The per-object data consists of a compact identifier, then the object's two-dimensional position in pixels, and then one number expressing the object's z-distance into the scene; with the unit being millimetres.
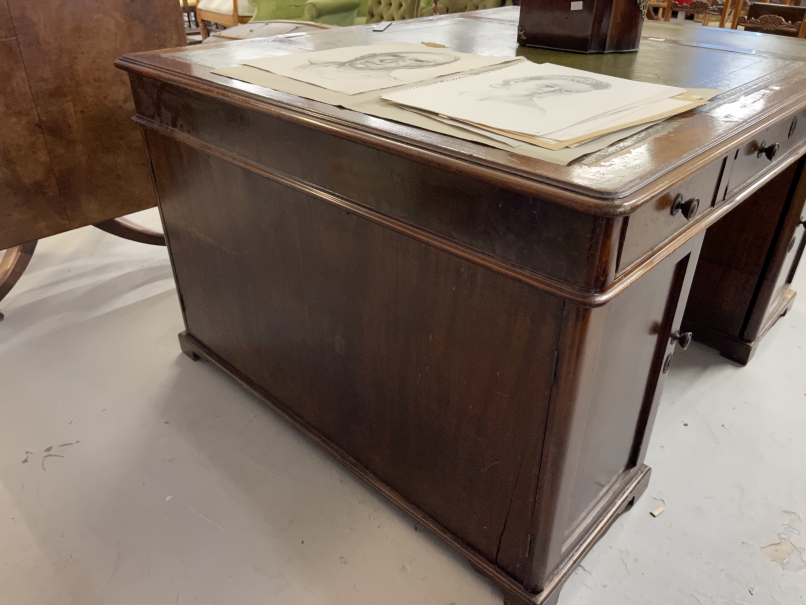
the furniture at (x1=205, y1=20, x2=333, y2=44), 3222
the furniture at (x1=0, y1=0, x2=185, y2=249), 1456
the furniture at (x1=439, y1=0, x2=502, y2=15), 3539
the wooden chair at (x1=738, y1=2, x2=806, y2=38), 1814
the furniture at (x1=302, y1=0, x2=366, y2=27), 4219
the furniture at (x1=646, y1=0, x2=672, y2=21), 2400
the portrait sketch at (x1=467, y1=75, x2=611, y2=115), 862
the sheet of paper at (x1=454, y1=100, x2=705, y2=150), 718
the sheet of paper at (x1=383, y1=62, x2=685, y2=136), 786
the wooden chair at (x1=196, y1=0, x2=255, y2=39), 4961
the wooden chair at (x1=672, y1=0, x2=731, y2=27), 2150
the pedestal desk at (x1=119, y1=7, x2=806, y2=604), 712
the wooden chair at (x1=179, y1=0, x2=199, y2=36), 5839
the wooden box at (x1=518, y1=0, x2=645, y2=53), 1274
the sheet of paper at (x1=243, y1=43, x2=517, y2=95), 995
